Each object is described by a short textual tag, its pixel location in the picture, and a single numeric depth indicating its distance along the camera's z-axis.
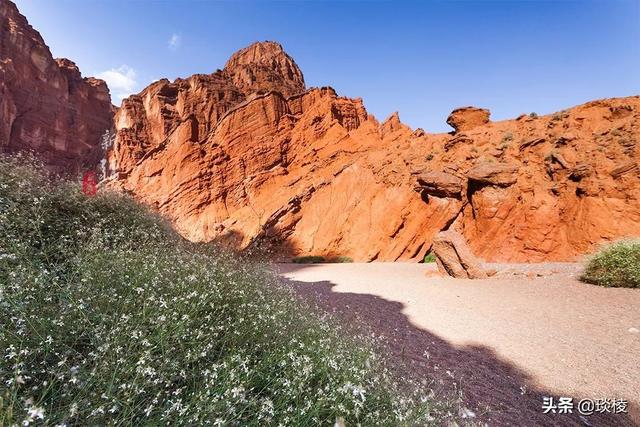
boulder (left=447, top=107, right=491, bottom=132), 25.06
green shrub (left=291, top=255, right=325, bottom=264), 22.09
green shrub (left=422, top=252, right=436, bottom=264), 19.54
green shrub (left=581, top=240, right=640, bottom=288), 8.56
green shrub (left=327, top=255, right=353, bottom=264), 21.27
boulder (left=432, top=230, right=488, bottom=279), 11.65
